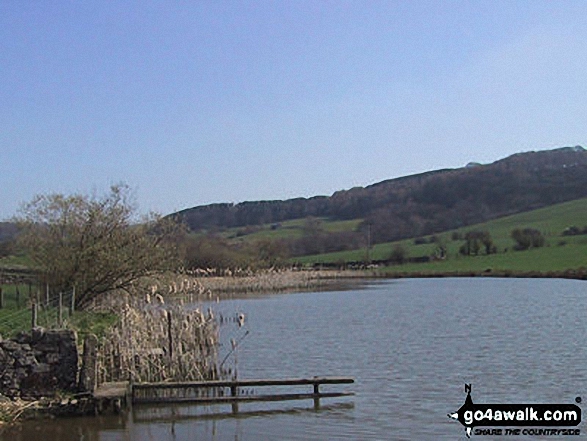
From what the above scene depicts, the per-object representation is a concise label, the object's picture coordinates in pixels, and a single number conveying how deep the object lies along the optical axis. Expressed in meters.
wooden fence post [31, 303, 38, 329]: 17.27
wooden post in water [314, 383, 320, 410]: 16.35
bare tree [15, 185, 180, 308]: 28.42
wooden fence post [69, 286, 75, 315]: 24.45
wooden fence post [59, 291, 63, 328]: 19.12
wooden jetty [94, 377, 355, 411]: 16.45
